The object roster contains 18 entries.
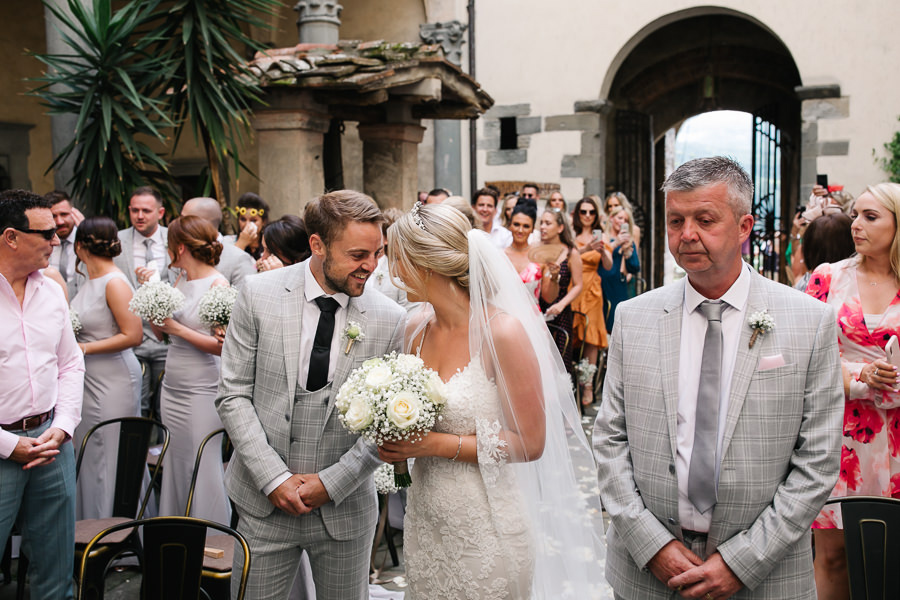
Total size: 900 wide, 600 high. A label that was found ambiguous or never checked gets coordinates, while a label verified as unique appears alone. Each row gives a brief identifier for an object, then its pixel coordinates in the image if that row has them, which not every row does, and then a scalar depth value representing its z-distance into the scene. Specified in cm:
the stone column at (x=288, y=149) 808
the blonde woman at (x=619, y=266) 952
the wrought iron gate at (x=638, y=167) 1717
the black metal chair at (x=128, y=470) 408
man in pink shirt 330
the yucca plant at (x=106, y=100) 643
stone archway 1680
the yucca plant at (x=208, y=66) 695
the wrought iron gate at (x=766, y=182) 1784
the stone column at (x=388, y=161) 956
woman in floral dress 342
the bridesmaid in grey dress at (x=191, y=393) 441
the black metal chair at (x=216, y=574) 350
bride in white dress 264
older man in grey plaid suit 231
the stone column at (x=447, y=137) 1490
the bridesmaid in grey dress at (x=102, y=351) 464
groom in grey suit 289
